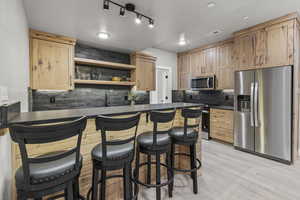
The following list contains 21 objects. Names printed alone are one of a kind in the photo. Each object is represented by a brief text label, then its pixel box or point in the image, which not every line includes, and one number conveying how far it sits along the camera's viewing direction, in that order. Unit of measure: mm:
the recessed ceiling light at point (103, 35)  2916
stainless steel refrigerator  2615
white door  4911
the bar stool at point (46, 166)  778
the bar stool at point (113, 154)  1113
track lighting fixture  1899
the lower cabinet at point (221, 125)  3562
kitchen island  1185
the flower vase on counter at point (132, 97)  4070
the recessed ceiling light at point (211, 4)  2131
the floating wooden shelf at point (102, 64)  3258
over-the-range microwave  4129
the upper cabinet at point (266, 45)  2604
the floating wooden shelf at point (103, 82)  3208
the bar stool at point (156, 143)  1461
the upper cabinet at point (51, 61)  2691
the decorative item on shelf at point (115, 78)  3848
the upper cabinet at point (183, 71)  4906
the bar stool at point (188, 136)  1719
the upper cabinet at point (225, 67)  3773
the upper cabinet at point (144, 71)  4062
